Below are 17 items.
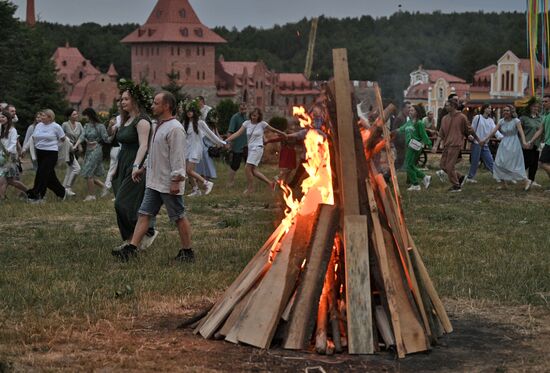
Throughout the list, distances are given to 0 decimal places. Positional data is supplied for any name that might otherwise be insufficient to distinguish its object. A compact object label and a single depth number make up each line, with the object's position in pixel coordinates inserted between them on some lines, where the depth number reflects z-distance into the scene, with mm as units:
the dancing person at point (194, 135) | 19453
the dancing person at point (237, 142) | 21703
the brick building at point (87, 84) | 137000
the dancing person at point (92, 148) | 19250
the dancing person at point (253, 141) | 20266
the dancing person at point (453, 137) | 20844
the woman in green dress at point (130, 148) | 11742
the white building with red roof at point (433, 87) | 70688
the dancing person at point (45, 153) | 18953
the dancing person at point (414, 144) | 21116
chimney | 130125
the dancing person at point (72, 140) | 20297
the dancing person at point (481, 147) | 23219
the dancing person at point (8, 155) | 18344
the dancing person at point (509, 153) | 21578
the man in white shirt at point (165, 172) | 10844
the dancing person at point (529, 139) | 21656
